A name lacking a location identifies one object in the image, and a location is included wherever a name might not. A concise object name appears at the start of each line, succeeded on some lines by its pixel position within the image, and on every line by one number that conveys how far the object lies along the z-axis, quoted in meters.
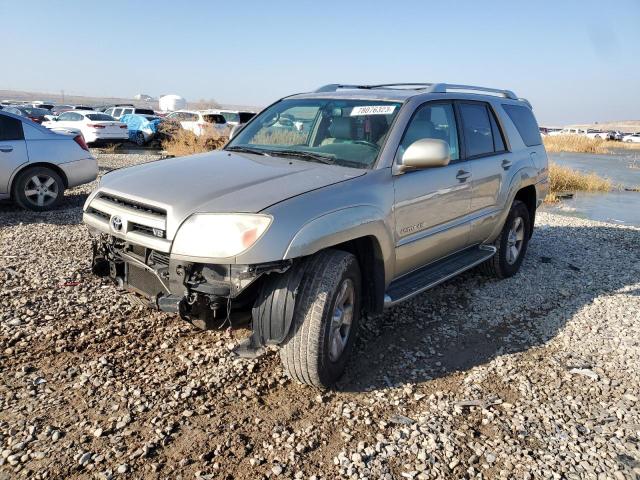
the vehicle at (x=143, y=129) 22.06
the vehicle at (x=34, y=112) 23.55
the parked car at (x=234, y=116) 24.56
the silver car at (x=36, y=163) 7.42
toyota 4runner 2.81
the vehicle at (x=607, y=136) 54.11
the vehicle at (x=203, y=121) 20.71
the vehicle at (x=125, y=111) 26.68
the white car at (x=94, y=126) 19.61
